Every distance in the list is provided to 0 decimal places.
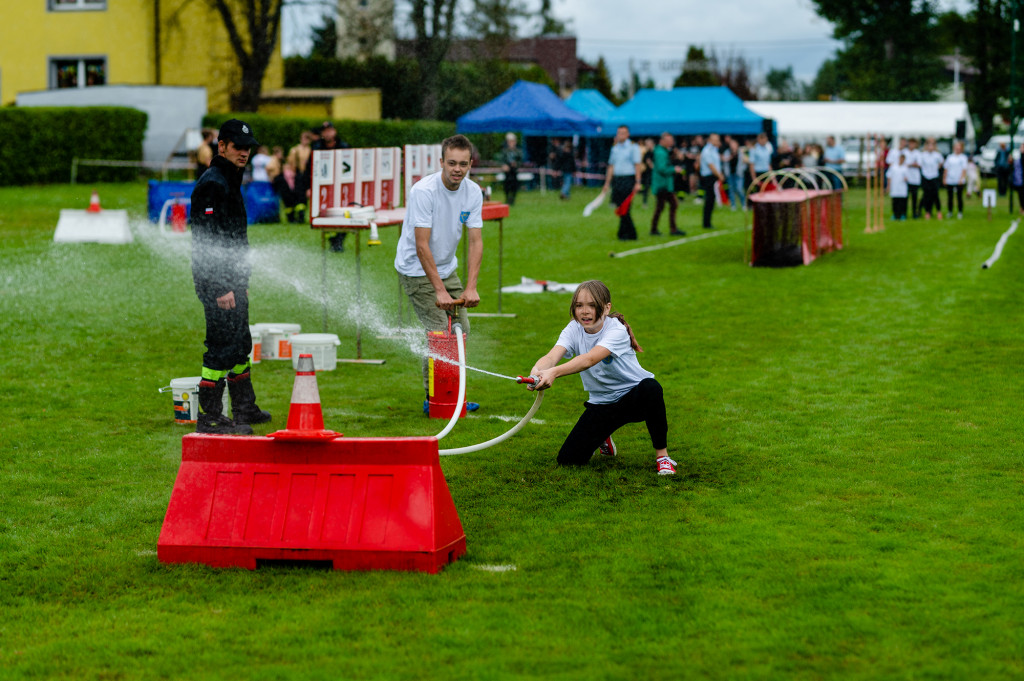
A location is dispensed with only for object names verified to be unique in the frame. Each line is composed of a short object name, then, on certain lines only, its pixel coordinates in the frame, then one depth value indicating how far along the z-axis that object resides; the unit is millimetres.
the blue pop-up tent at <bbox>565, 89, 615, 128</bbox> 46125
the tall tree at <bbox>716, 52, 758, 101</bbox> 97831
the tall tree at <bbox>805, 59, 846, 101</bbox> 142388
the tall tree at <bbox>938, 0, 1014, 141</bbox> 68688
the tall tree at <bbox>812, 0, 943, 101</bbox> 73000
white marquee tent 50500
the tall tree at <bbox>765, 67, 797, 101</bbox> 155125
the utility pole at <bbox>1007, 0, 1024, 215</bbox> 39750
